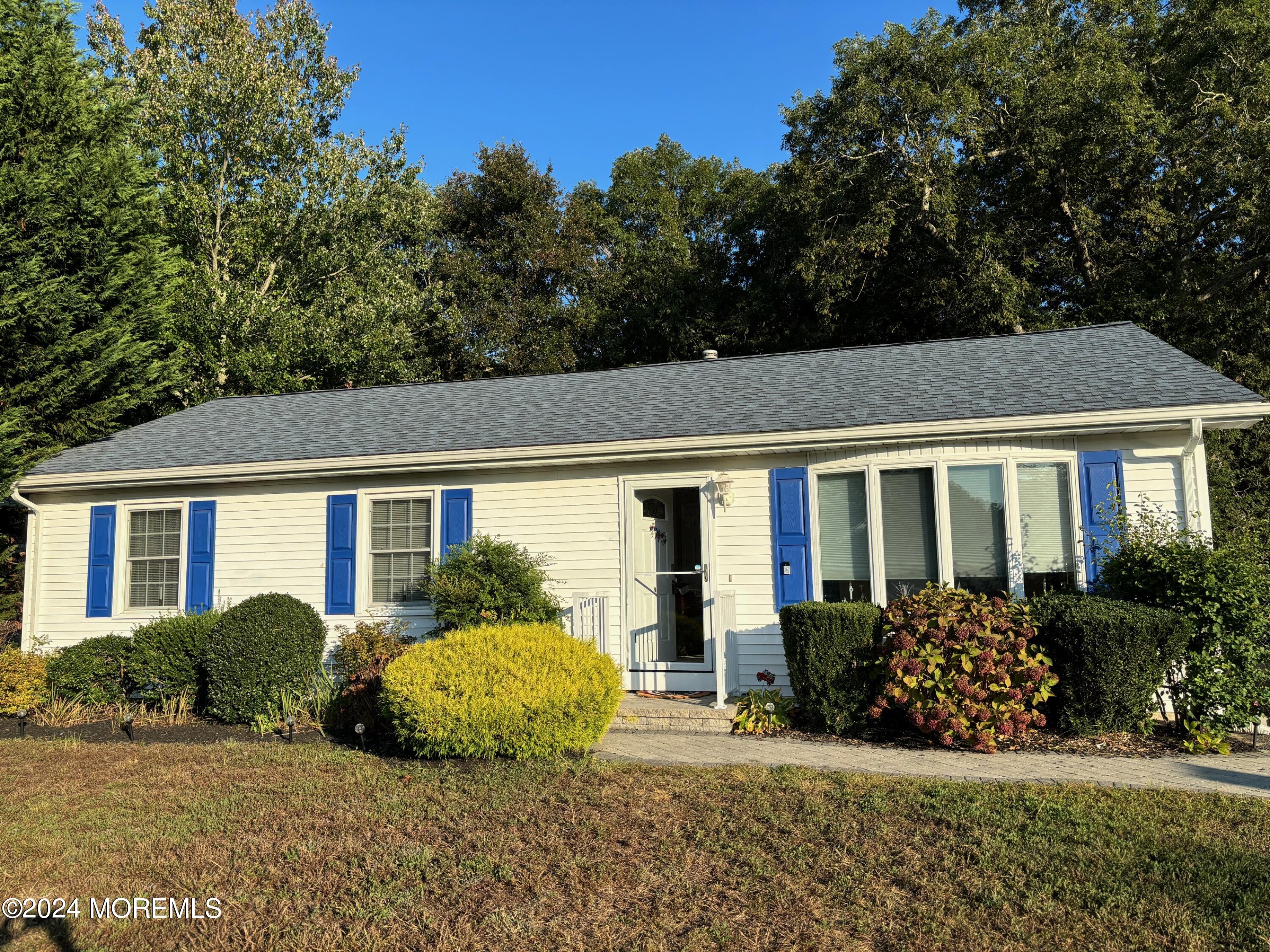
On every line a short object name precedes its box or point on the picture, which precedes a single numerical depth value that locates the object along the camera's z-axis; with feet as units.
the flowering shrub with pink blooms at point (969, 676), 21.83
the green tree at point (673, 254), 75.20
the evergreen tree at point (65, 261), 38.96
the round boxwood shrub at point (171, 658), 29.30
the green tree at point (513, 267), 78.48
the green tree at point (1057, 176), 52.01
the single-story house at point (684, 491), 26.30
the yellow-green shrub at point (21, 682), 29.32
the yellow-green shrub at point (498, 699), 20.63
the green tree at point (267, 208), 60.90
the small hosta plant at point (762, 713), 25.36
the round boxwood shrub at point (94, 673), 29.96
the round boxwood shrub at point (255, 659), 27.22
